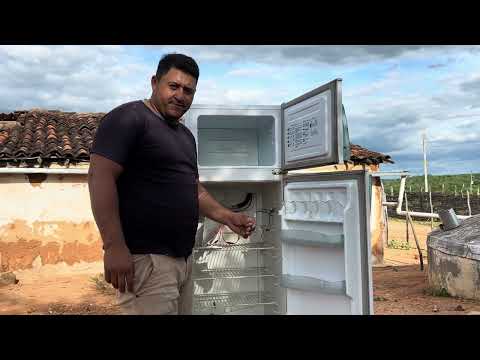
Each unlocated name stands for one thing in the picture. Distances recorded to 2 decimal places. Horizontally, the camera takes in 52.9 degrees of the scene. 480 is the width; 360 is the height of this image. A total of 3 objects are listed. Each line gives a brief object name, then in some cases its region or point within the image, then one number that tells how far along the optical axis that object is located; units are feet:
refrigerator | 10.00
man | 6.19
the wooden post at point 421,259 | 29.31
